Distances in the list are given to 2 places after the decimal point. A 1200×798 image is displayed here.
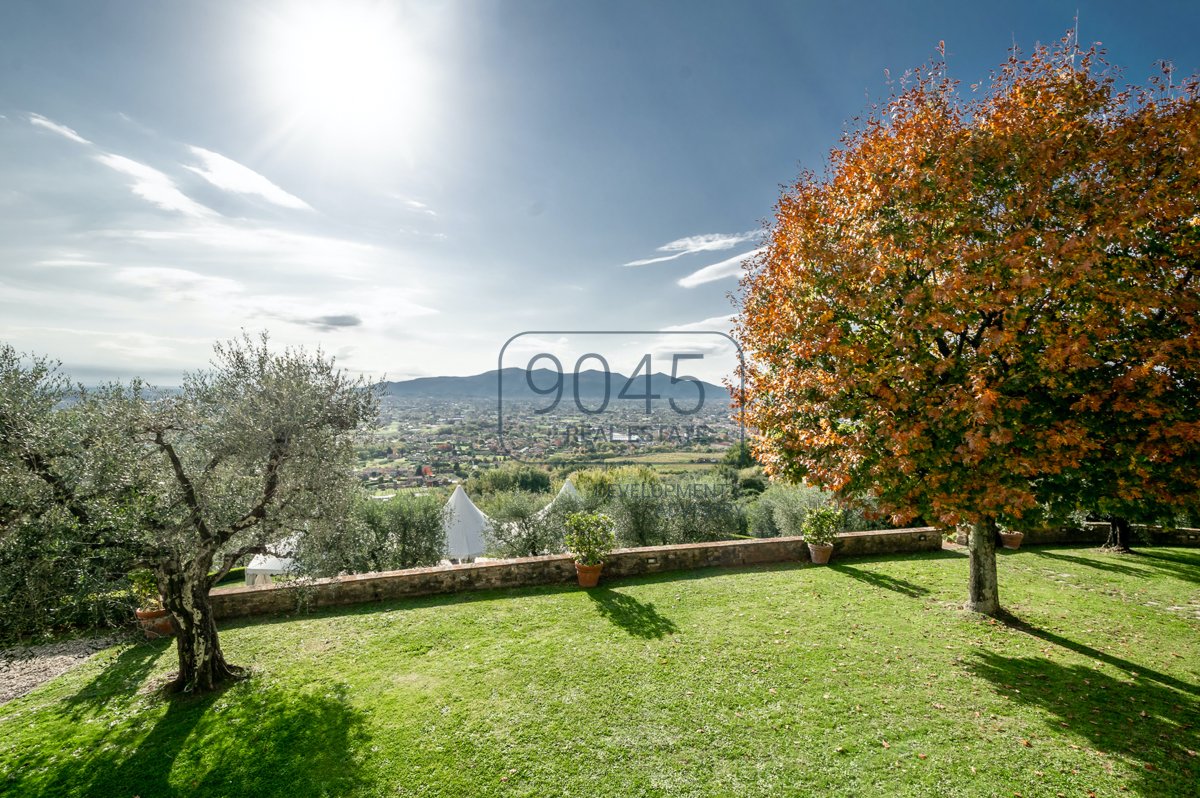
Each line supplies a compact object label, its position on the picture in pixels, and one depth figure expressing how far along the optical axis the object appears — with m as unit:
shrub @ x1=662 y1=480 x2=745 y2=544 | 19.70
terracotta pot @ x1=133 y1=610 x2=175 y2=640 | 8.61
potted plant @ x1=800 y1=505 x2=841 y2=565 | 12.16
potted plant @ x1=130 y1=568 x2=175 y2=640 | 8.59
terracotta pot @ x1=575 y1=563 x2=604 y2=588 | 10.60
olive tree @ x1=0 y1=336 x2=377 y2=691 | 5.64
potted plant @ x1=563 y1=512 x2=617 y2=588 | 10.64
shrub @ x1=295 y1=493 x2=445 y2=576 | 15.54
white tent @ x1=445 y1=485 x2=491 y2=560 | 17.06
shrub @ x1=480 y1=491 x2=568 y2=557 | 17.81
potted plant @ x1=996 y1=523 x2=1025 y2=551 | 13.84
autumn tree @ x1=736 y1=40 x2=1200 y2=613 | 5.58
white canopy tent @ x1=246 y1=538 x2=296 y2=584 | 13.98
